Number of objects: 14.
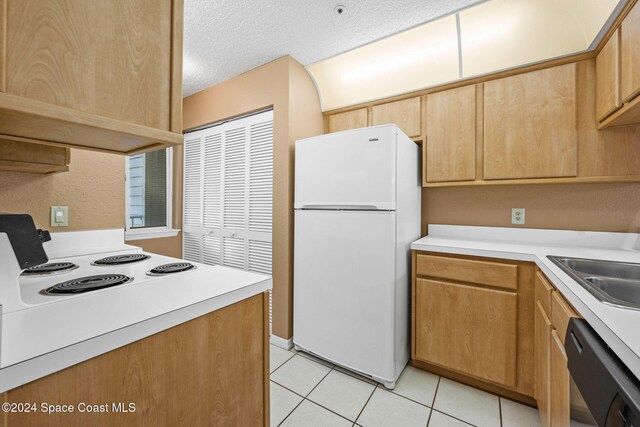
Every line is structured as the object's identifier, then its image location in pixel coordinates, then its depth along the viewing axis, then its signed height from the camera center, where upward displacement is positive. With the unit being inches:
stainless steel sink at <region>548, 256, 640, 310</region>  35.3 -10.6
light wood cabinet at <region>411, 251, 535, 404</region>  60.6 -26.2
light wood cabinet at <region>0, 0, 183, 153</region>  23.5 +14.5
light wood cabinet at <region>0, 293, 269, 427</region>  21.9 -17.2
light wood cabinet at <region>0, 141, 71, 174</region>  45.5 +9.8
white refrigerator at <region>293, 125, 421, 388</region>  66.7 -8.9
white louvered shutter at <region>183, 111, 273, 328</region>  95.6 +7.6
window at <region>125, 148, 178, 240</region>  112.1 +7.5
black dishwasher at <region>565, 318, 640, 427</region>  21.2 -15.2
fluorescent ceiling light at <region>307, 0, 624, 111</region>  64.1 +47.3
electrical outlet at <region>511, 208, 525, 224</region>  77.1 -0.3
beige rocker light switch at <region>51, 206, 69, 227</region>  58.0 -1.0
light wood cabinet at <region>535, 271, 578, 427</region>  38.5 -24.1
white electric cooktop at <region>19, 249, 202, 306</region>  31.5 -9.9
